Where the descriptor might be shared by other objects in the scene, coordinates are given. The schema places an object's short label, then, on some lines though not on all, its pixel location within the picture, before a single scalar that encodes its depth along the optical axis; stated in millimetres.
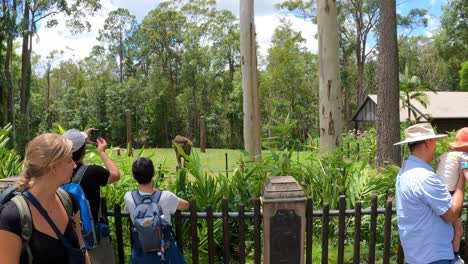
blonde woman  2154
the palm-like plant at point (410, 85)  16866
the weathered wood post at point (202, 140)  31895
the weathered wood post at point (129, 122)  29102
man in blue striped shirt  3025
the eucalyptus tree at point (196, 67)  45281
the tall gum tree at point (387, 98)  10781
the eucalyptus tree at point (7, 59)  27734
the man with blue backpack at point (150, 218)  3459
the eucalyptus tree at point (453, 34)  37206
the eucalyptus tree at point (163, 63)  44875
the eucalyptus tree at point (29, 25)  31875
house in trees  29984
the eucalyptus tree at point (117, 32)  51312
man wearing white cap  3342
